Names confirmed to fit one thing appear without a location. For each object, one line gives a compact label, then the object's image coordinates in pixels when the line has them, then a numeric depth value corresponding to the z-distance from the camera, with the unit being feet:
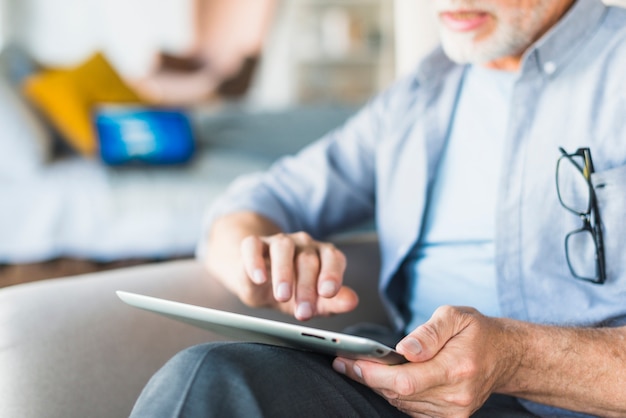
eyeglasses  2.70
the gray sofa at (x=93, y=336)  2.60
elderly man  2.09
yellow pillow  7.54
